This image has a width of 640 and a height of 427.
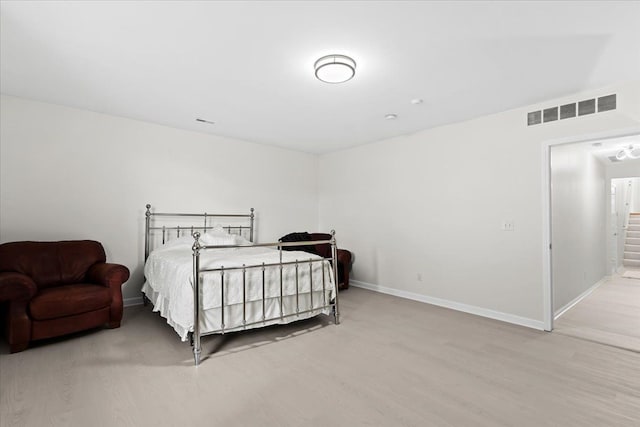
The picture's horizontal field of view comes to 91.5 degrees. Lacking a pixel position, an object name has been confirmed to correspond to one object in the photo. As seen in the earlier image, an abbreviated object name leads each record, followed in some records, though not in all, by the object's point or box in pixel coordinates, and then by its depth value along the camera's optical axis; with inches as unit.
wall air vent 128.6
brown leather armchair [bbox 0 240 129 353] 115.6
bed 116.9
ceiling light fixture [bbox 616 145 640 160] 204.4
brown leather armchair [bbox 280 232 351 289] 214.3
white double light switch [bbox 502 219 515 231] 154.8
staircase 318.3
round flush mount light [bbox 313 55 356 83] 106.4
